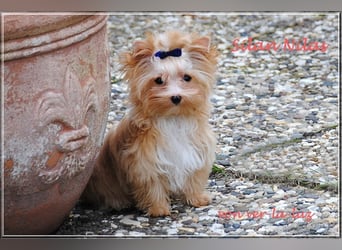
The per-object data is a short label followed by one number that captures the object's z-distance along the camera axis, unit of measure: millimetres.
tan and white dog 6828
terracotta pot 5895
